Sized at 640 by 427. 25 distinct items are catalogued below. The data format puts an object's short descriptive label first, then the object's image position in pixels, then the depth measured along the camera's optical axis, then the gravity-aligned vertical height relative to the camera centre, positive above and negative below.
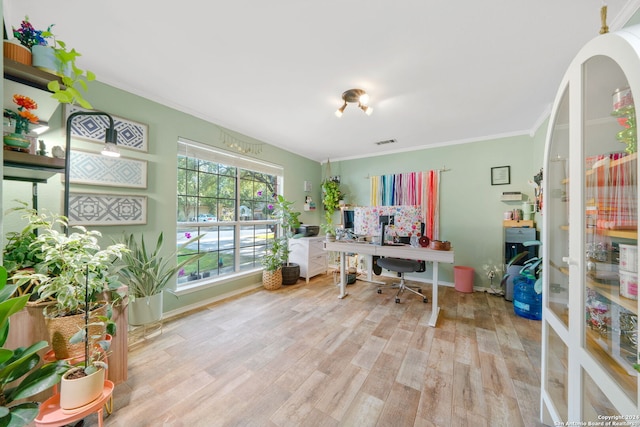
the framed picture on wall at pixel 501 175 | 3.32 +0.63
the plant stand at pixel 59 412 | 0.98 -0.94
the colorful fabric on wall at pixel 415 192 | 3.83 +0.43
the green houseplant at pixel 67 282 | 1.08 -0.36
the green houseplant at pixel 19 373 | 0.65 -0.62
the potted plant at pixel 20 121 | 1.14 +0.51
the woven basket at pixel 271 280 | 3.45 -1.05
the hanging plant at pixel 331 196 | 4.66 +0.40
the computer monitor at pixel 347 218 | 4.54 -0.07
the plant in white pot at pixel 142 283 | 1.98 -0.66
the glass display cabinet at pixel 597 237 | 0.73 -0.09
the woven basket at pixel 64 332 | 1.13 -0.63
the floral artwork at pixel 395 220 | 2.61 -0.07
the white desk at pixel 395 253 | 2.40 -0.46
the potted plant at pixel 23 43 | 1.08 +0.87
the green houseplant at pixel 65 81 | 1.12 +0.72
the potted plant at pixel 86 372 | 1.02 -0.79
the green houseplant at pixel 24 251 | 1.17 -0.21
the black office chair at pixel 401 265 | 2.90 -0.69
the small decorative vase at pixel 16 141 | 1.13 +0.38
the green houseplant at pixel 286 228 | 3.68 -0.24
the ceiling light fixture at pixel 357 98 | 2.22 +1.24
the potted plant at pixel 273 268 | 3.46 -0.88
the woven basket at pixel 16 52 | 1.07 +0.81
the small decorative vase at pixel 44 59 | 1.13 +0.81
